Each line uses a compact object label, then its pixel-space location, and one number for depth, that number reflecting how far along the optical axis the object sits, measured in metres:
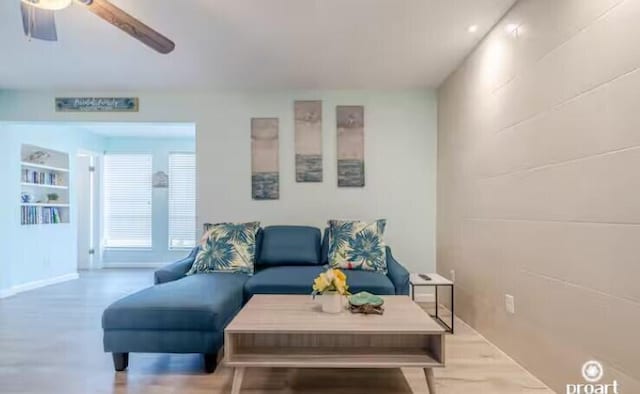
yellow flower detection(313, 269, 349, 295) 2.30
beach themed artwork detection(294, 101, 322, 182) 4.51
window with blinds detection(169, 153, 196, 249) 7.09
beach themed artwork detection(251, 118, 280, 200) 4.51
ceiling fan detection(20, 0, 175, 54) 2.07
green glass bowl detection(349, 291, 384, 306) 2.36
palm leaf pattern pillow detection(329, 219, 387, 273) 3.60
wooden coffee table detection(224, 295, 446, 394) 2.04
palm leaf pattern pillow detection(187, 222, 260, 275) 3.55
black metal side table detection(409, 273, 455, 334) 3.34
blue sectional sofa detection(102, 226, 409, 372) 2.48
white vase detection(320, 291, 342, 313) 2.31
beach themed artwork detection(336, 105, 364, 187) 4.51
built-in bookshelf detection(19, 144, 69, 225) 5.34
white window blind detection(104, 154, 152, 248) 7.18
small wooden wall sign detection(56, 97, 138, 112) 4.55
